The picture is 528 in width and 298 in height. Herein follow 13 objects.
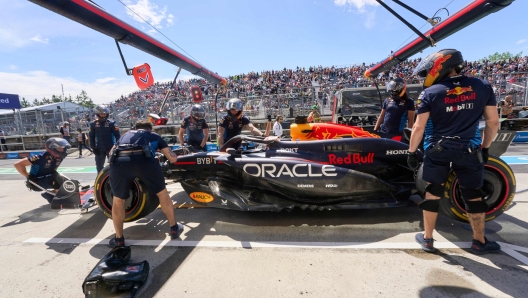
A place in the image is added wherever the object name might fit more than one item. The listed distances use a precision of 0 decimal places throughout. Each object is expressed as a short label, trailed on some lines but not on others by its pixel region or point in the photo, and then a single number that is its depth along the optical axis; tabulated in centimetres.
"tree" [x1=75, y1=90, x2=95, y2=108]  6712
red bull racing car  306
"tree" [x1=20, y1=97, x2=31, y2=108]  6316
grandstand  1183
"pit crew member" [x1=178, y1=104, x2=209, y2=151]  533
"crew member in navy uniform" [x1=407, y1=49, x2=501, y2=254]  216
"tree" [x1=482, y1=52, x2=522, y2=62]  5653
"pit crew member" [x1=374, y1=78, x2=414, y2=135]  426
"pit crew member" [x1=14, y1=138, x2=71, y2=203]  425
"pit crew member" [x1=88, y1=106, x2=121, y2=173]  525
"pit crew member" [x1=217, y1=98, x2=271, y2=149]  461
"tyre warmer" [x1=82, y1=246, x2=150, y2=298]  194
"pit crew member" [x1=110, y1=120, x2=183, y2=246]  274
